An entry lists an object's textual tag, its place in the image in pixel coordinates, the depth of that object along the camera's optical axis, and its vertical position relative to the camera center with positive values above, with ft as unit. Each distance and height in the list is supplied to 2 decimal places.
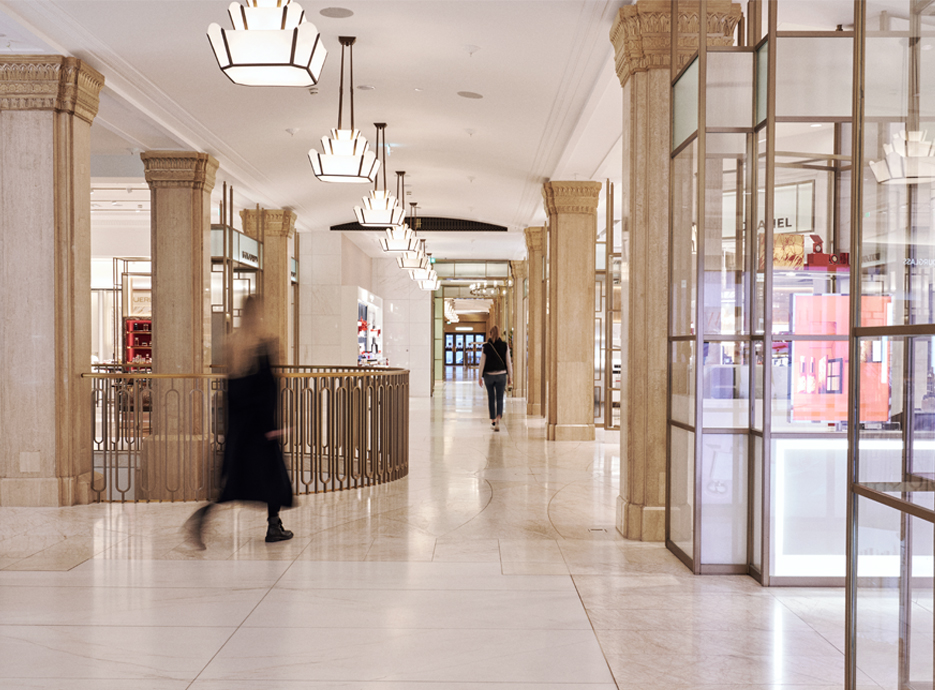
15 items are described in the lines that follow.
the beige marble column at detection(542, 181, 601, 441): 40.75 +1.43
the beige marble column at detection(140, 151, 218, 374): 33.88 +3.11
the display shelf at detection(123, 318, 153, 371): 55.16 -0.38
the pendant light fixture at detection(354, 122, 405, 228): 33.40 +5.28
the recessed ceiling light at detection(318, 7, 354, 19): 21.29 +8.63
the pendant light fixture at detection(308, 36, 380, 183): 24.53 +5.46
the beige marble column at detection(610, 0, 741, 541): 18.92 +1.86
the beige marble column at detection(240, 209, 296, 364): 50.98 +4.82
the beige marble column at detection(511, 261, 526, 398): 74.79 +0.83
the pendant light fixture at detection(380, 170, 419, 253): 42.47 +5.08
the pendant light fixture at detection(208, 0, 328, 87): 15.66 +5.83
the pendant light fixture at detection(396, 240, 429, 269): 51.96 +4.89
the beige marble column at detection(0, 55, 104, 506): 23.34 +1.27
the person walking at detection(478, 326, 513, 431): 44.57 -2.21
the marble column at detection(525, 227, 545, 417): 55.62 +1.77
